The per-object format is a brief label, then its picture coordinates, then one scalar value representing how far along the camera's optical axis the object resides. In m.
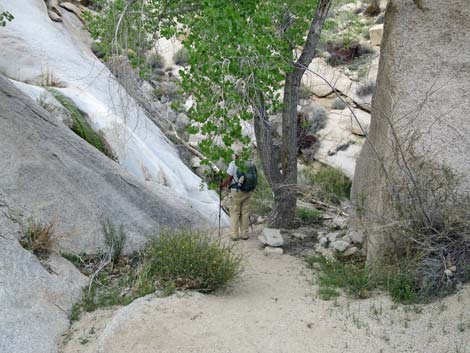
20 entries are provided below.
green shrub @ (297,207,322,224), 11.65
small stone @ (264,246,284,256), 9.57
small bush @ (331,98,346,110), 19.08
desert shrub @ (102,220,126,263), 7.64
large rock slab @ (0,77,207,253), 7.43
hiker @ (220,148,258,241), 10.14
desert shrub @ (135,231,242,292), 6.85
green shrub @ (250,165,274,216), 12.62
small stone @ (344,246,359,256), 8.70
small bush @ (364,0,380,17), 25.68
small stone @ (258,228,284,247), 9.81
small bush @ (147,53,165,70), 22.70
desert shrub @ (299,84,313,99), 19.05
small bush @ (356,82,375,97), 18.77
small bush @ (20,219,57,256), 6.66
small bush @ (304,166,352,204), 15.28
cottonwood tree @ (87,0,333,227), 6.74
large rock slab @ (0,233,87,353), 5.48
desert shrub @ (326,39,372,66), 21.55
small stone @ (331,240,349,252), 8.93
